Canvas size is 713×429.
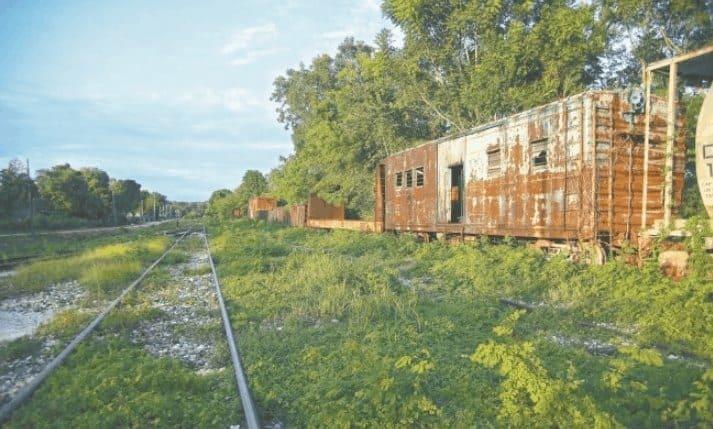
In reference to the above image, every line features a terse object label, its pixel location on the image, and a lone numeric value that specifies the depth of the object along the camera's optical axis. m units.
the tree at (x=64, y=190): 60.81
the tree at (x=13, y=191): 48.09
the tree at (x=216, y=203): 90.01
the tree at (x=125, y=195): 79.69
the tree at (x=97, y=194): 66.34
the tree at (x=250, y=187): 84.00
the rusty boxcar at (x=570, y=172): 9.09
